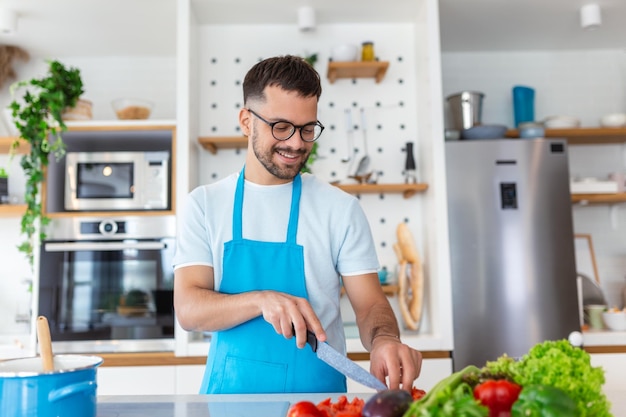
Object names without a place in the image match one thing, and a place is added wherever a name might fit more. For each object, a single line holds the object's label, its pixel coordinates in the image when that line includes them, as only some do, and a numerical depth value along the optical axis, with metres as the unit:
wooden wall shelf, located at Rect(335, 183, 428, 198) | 3.03
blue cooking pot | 0.89
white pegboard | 3.28
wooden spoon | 1.02
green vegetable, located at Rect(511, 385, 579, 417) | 0.70
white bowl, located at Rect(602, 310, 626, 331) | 3.01
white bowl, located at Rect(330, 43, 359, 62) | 3.15
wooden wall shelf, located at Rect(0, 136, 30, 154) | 2.99
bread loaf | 3.01
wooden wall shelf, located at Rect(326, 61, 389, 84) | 3.08
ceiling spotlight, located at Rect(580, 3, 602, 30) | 3.11
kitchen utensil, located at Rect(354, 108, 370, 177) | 3.17
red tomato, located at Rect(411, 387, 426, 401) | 1.00
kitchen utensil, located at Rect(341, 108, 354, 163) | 3.29
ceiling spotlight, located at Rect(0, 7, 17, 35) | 3.02
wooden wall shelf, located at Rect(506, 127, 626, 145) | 3.32
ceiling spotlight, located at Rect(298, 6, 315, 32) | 3.13
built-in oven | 2.78
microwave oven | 2.87
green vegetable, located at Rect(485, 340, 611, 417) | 0.79
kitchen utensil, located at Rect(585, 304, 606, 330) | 3.14
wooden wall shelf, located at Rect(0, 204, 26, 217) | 2.96
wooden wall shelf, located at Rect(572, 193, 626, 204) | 3.30
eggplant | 0.78
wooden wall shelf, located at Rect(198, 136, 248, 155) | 3.03
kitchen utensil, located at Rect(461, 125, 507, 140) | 3.07
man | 1.40
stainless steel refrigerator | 2.85
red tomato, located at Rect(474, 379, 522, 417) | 0.78
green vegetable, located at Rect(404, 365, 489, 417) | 0.68
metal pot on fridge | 3.23
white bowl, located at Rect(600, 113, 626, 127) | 3.38
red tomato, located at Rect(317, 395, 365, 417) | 0.92
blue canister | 3.50
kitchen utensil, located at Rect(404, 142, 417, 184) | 3.12
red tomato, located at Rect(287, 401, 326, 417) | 0.89
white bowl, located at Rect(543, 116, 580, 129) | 3.37
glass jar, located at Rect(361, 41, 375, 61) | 3.19
